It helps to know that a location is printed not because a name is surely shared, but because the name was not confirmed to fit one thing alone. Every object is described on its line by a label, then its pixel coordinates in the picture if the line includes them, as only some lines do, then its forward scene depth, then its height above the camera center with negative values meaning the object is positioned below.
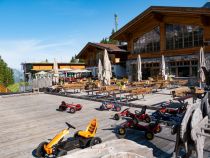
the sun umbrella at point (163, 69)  17.94 +1.17
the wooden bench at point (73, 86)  15.96 -0.57
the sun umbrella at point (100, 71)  15.30 +0.92
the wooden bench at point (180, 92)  9.40 -0.81
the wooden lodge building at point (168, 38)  18.10 +5.46
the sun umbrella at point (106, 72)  13.09 +0.68
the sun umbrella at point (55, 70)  19.74 +1.38
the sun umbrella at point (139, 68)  17.16 +1.23
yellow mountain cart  4.68 -1.97
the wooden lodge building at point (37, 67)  33.87 +3.19
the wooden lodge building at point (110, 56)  26.65 +4.38
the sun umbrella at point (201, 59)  12.23 +1.54
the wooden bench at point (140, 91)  10.98 -0.81
